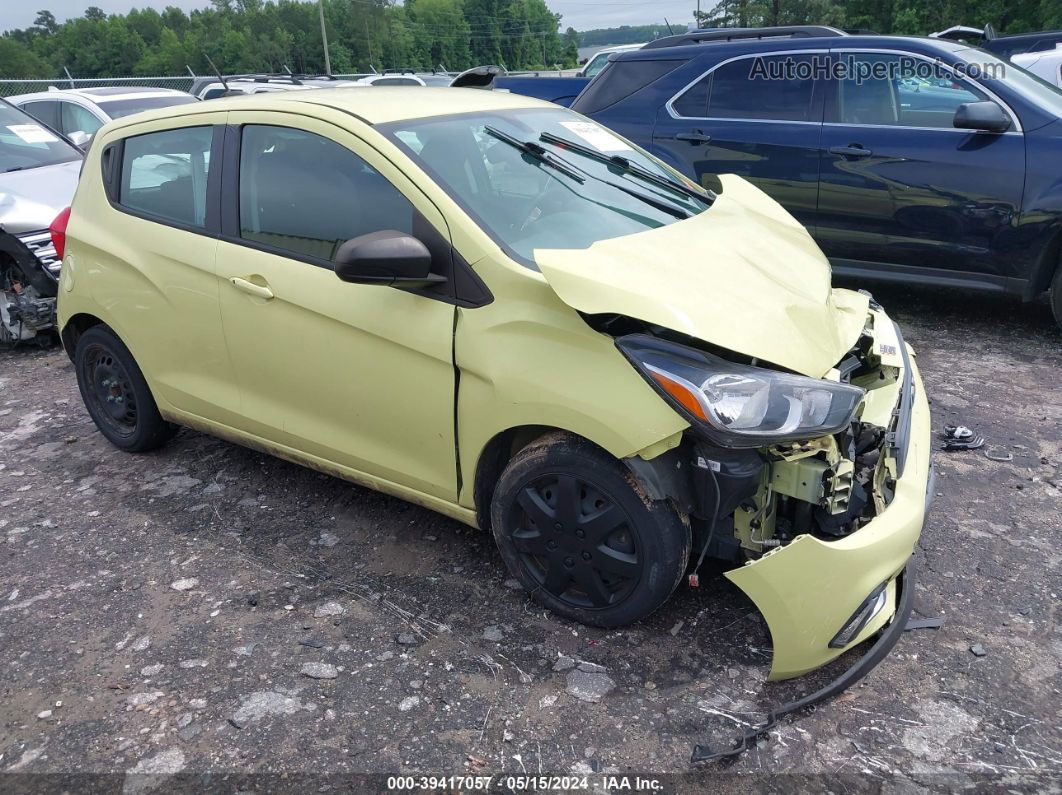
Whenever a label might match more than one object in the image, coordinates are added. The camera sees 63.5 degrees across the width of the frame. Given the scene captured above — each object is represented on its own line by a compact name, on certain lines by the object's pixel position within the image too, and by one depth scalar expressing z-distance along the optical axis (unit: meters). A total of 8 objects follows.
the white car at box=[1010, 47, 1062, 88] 8.05
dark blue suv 5.18
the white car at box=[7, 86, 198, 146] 9.57
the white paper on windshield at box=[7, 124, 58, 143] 7.15
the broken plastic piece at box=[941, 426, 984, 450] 4.11
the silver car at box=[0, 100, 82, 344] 5.92
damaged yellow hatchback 2.45
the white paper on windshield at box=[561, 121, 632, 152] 3.71
